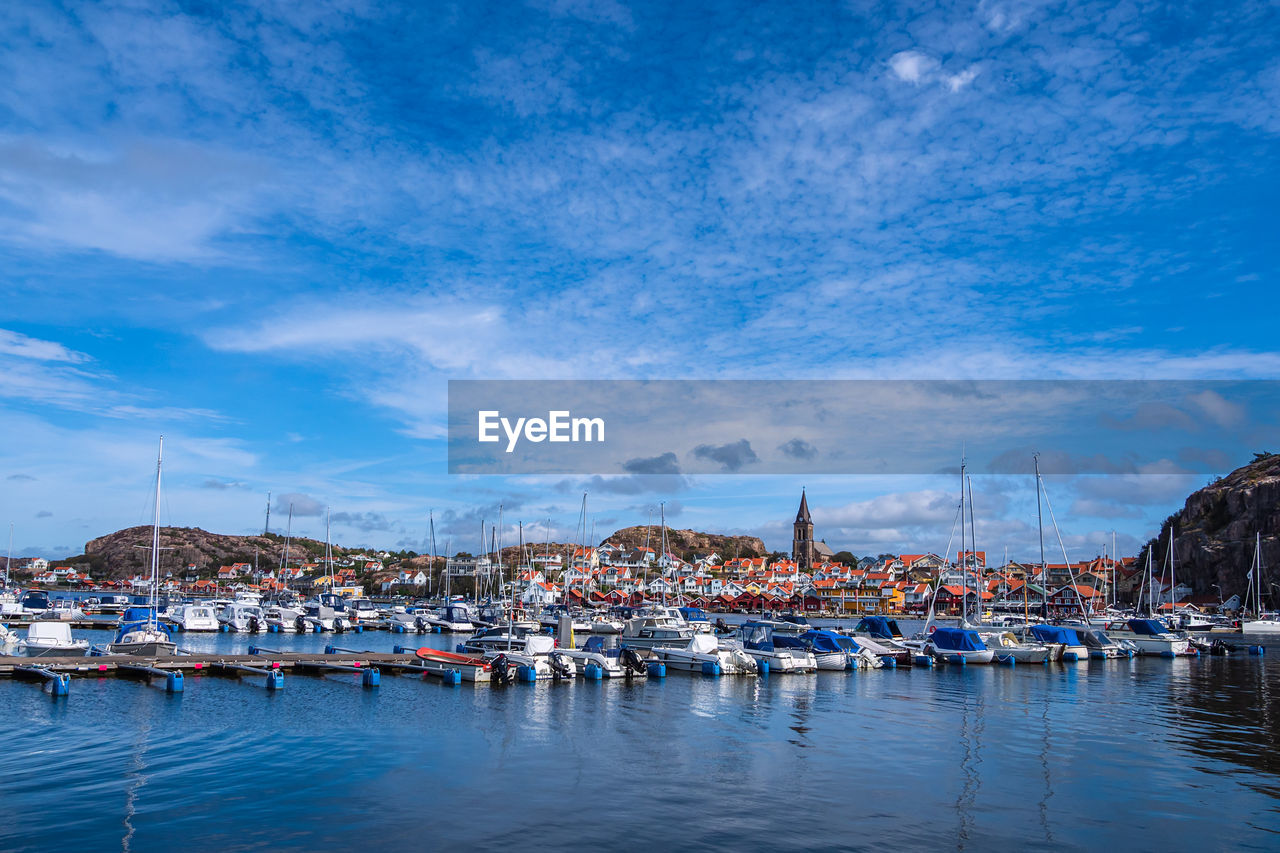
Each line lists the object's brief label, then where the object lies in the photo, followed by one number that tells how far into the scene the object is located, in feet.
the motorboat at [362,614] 303.27
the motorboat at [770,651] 158.20
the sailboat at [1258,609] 317.83
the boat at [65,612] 277.78
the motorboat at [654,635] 176.55
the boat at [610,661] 141.90
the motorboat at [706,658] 153.99
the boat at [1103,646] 199.11
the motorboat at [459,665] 134.00
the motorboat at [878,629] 233.14
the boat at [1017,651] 180.14
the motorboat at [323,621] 265.75
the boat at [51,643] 147.84
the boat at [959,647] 177.99
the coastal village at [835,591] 463.01
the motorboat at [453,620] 284.00
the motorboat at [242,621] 253.85
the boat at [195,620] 241.96
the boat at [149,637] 149.89
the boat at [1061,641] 186.29
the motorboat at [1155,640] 208.85
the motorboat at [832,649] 163.02
